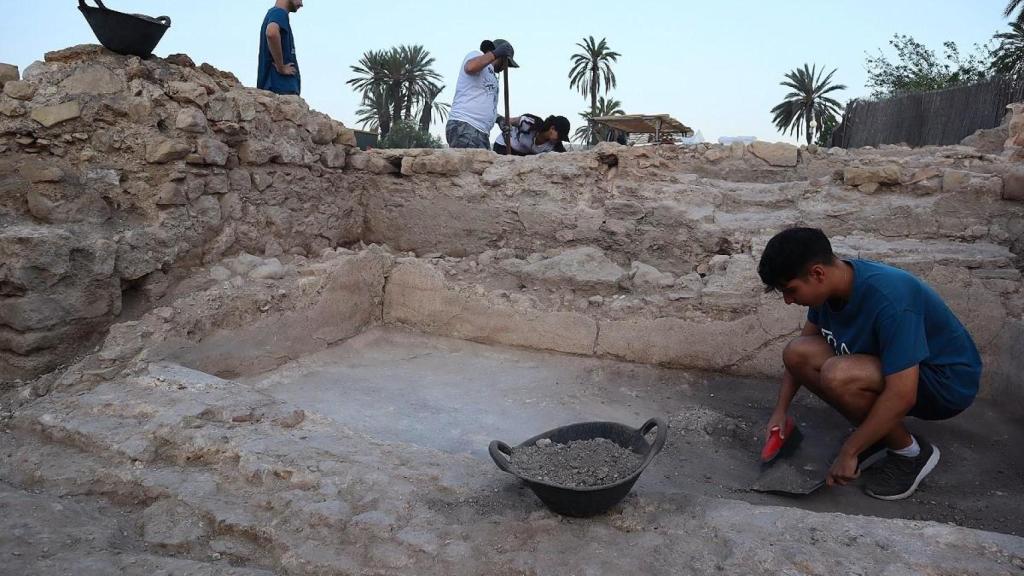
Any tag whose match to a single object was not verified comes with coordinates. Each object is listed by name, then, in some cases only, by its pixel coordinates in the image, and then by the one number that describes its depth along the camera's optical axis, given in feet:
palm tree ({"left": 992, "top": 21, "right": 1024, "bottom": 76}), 61.05
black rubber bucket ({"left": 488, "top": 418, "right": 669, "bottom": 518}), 6.00
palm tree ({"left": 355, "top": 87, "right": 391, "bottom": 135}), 104.06
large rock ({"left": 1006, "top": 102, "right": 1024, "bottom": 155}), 13.60
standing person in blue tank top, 14.92
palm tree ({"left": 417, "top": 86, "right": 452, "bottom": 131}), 103.71
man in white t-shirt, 18.43
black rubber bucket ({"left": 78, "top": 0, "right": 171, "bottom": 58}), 10.62
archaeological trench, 6.13
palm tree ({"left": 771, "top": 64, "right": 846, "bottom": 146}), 89.56
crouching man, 7.53
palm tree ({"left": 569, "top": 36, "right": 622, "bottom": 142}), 121.70
